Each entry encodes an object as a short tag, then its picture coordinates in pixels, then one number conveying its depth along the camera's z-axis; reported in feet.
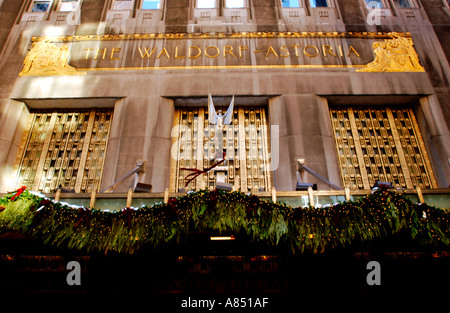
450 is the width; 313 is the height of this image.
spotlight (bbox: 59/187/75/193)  29.91
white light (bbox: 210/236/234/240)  24.34
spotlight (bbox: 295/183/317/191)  29.84
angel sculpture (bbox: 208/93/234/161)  38.15
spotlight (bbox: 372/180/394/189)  22.32
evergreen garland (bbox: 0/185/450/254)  21.90
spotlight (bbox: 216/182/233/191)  23.37
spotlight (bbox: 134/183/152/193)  29.76
